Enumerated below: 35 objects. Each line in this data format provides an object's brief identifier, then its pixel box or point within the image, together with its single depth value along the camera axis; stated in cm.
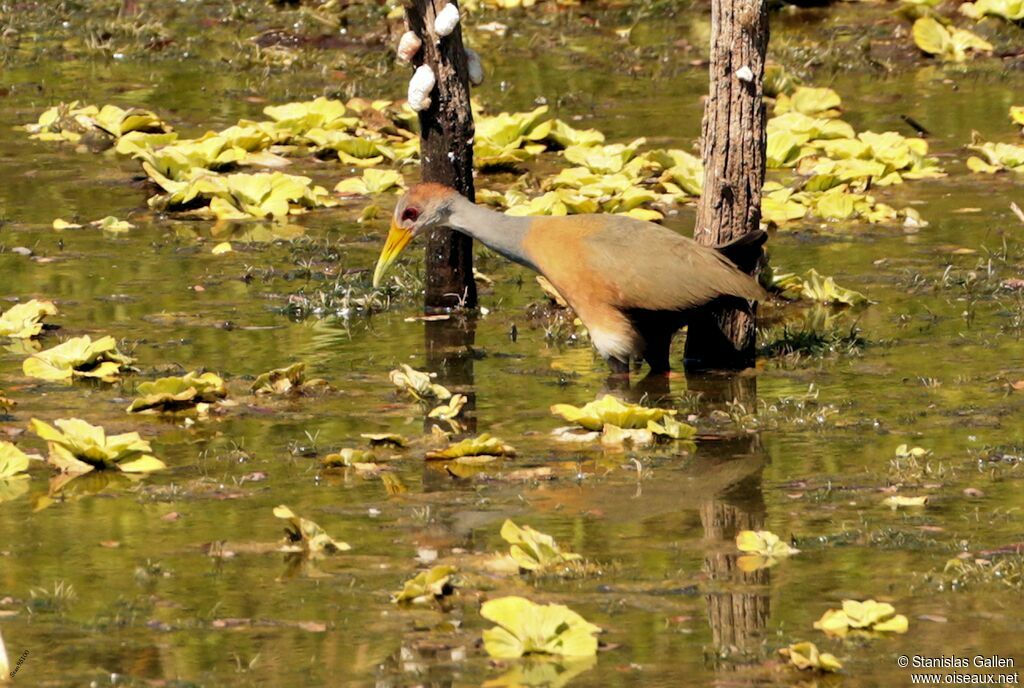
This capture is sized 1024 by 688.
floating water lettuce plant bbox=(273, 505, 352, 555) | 1370
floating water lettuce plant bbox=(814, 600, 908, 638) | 1180
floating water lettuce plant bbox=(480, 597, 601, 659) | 1169
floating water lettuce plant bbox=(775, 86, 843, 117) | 3237
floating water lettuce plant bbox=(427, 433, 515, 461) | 1602
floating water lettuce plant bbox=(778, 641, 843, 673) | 1119
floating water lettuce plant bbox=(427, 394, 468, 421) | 1748
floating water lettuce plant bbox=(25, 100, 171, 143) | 3139
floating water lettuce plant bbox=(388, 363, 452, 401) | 1827
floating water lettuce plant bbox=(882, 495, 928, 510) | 1458
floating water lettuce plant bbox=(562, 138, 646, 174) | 2814
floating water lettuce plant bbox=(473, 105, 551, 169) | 2977
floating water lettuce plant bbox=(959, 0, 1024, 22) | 3747
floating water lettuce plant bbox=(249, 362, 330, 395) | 1839
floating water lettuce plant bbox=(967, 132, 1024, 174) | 2842
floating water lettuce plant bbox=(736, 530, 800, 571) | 1340
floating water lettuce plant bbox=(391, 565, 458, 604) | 1259
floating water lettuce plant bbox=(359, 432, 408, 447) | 1645
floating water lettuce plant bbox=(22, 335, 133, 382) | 1894
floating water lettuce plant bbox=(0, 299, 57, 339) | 2055
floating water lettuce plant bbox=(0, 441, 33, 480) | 1561
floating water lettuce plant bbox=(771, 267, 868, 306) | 2198
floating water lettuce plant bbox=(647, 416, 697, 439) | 1662
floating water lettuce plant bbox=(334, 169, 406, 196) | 2811
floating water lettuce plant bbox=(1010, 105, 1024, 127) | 3030
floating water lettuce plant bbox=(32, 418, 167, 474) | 1575
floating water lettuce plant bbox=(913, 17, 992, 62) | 3656
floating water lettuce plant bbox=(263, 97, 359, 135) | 3097
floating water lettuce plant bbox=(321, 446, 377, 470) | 1594
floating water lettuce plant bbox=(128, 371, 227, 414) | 1758
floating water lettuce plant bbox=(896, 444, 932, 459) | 1579
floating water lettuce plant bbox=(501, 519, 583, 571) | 1324
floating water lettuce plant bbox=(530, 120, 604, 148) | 3006
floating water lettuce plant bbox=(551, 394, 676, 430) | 1670
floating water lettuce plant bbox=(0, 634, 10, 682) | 1101
